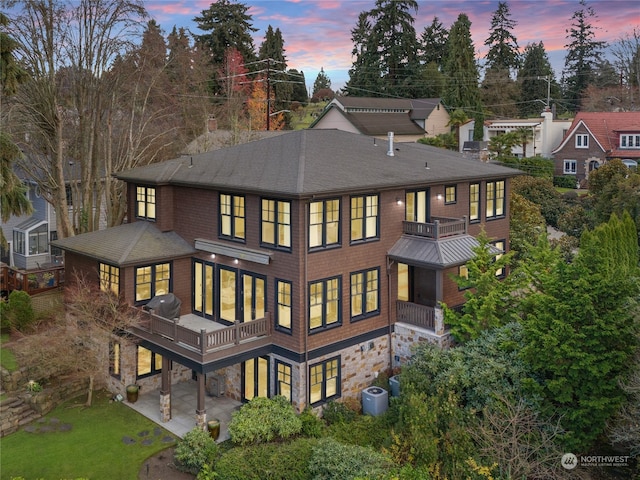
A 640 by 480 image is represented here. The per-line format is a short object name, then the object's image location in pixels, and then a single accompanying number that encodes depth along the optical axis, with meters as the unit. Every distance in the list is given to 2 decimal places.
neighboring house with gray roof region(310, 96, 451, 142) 58.50
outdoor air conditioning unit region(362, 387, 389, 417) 18.62
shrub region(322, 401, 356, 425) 17.95
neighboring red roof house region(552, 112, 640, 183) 50.25
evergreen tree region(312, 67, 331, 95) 127.12
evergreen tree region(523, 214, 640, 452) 15.06
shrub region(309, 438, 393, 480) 14.49
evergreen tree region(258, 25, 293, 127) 67.25
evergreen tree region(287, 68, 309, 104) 83.78
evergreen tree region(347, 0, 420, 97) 76.38
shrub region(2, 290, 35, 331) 23.83
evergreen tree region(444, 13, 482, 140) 63.16
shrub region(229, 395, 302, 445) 16.50
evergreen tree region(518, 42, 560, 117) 81.31
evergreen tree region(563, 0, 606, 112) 88.42
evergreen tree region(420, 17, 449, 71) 81.25
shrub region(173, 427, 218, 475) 15.61
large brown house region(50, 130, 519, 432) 17.98
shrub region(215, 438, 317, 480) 15.02
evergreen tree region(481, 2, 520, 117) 81.38
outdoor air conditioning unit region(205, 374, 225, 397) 20.19
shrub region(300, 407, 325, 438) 17.00
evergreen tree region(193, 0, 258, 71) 66.62
